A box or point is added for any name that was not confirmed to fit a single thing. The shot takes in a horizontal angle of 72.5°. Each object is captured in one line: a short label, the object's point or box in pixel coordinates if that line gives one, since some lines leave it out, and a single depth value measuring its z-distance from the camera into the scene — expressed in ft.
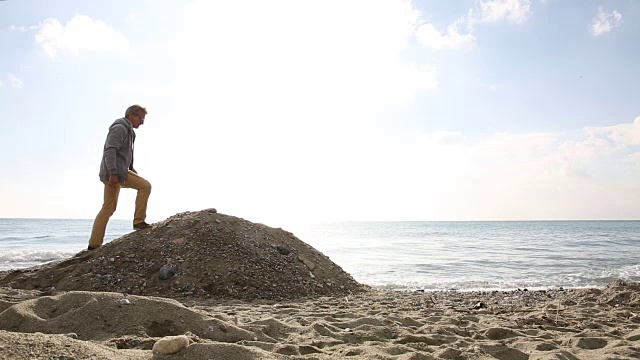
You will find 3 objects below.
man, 19.83
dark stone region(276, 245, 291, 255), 22.30
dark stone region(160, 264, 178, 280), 18.81
